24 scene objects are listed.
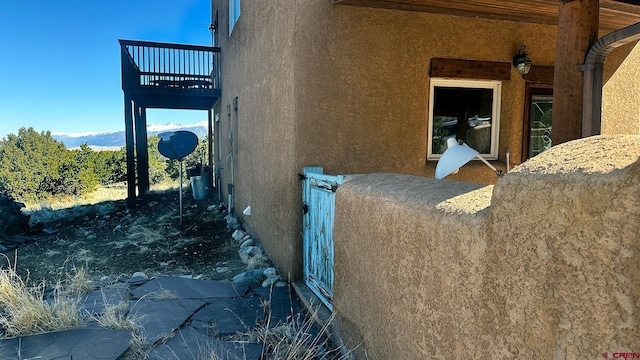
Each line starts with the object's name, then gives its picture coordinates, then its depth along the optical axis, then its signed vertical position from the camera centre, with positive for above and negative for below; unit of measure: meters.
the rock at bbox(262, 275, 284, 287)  4.42 -1.47
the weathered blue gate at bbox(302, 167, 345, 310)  3.28 -0.70
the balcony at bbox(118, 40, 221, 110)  10.22 +2.27
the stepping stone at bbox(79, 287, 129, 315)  3.70 -1.51
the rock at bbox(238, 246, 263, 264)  5.73 -1.51
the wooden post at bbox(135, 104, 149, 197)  11.73 +0.28
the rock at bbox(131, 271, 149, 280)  4.90 -1.60
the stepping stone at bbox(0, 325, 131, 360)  2.83 -1.50
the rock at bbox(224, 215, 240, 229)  8.08 -1.46
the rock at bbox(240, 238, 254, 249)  6.35 -1.48
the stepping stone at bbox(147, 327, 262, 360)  2.82 -1.51
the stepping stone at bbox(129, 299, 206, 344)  3.26 -1.51
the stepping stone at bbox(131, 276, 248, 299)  4.17 -1.53
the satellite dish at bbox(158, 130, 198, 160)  9.76 +0.28
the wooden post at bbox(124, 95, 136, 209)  10.84 -0.10
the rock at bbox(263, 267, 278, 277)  4.69 -1.45
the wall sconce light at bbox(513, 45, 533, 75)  4.41 +1.11
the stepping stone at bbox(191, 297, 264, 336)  3.36 -1.54
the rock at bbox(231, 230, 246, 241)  7.06 -1.50
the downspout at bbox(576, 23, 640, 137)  2.31 +0.51
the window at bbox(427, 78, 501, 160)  4.50 +0.50
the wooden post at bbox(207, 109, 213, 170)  14.35 +0.81
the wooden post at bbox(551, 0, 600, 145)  2.48 +0.66
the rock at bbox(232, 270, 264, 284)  4.63 -1.52
